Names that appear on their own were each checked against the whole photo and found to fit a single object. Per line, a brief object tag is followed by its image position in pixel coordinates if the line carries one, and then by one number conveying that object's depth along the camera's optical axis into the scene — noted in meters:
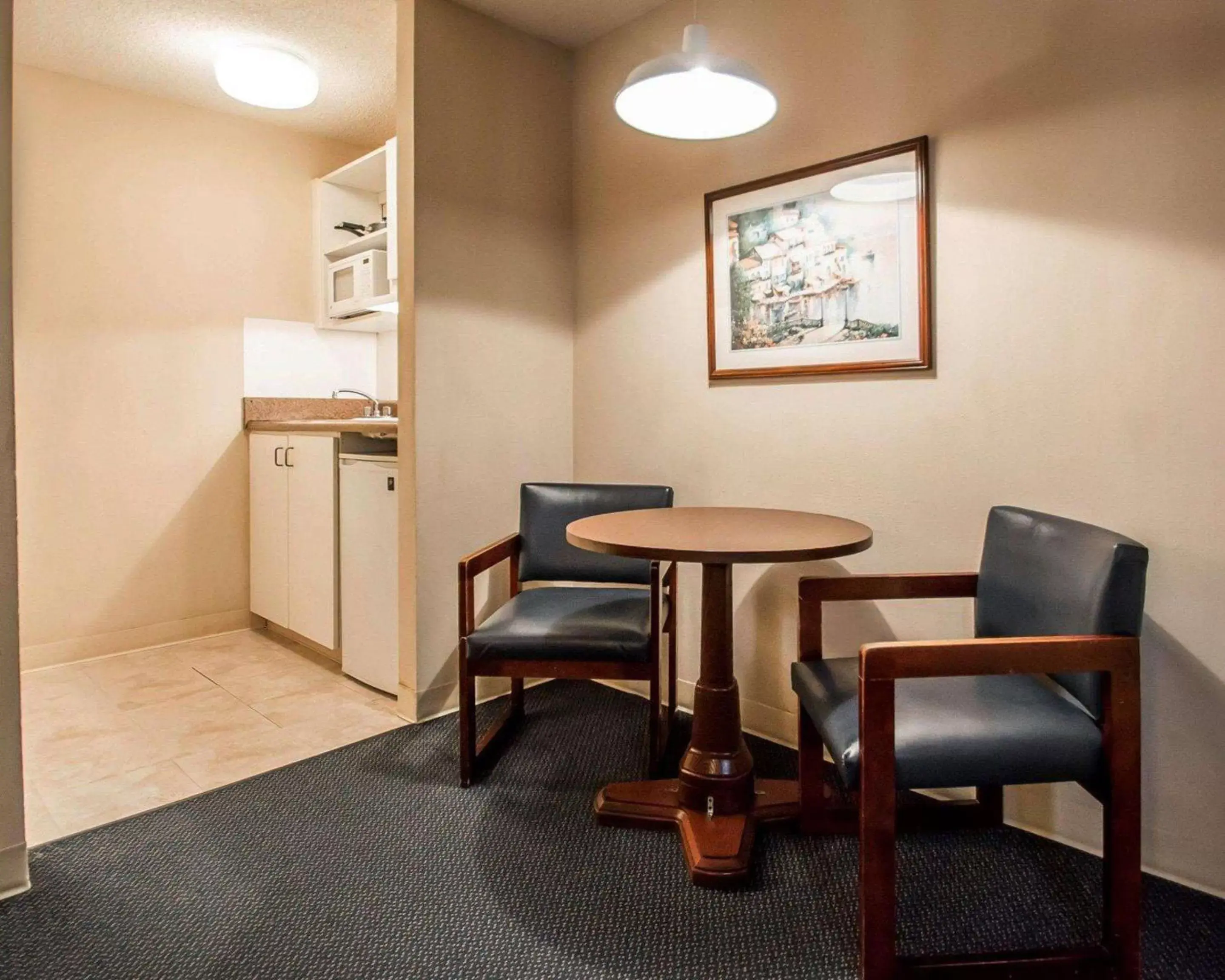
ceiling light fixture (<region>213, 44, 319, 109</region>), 2.82
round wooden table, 1.70
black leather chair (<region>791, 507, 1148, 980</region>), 1.31
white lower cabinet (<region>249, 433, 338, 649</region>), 3.07
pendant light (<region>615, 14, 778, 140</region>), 1.73
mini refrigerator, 2.74
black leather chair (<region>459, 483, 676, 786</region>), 2.04
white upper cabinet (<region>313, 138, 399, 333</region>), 3.54
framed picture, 2.07
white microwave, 3.48
